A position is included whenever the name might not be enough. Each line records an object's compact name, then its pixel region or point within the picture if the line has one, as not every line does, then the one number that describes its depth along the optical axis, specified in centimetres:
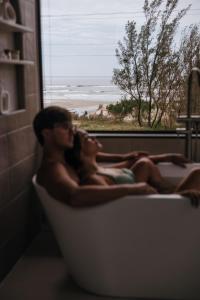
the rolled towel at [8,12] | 229
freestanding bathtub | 205
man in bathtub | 204
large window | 326
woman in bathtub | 240
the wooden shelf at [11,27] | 226
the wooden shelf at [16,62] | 228
